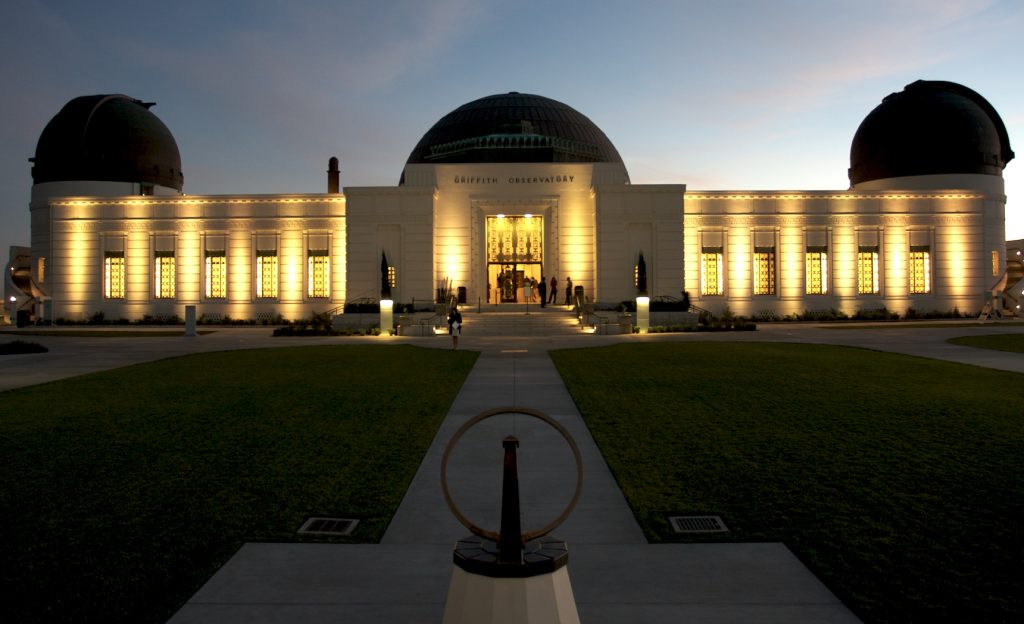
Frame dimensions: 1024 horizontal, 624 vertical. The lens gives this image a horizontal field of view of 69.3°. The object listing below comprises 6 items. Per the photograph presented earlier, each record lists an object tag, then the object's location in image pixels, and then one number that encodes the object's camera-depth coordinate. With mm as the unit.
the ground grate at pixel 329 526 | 5668
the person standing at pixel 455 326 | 24175
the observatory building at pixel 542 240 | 44906
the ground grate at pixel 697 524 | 5715
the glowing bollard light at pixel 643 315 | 32750
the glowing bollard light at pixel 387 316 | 33219
